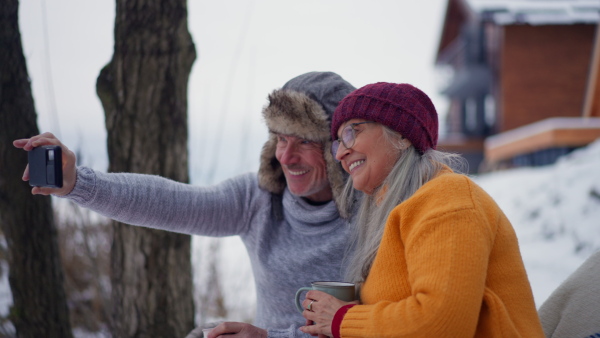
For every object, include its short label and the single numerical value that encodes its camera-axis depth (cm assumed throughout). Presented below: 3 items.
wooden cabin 1609
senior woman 135
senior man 218
